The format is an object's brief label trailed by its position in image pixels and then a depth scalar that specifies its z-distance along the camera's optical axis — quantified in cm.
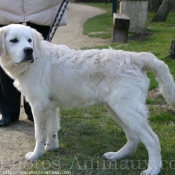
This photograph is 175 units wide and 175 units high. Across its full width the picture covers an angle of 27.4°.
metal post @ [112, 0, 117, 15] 2263
